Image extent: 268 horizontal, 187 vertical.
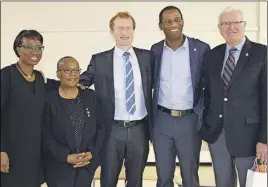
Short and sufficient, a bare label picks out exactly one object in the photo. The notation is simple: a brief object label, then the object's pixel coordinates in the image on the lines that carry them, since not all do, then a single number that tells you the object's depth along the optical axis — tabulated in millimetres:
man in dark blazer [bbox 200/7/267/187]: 2531
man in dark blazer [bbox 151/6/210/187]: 2844
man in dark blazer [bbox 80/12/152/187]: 2814
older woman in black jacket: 2520
